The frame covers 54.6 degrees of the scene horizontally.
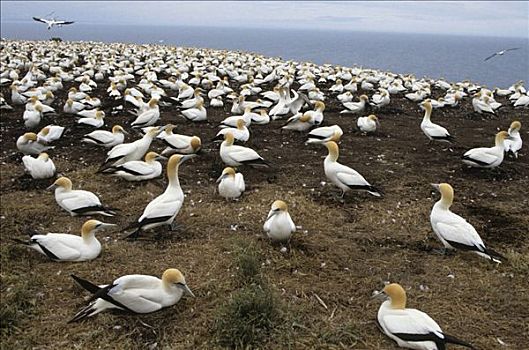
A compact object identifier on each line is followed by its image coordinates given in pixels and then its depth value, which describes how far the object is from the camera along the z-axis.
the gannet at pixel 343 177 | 7.40
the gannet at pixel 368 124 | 11.68
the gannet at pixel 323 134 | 10.08
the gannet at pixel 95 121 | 11.20
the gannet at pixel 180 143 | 9.20
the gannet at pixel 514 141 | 9.59
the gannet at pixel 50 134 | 9.89
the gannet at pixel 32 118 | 11.74
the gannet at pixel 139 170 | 8.04
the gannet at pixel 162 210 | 6.17
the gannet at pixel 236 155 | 8.53
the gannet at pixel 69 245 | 5.67
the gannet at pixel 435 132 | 10.34
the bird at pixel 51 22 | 17.65
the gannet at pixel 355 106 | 13.92
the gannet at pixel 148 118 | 11.40
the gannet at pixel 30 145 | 9.59
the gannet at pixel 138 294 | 4.38
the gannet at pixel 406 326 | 4.09
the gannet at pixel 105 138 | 9.73
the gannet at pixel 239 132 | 9.97
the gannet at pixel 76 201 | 6.84
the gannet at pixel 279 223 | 5.80
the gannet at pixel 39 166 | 8.30
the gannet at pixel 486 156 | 8.58
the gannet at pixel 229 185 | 7.31
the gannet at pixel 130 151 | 8.55
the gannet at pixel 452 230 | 5.64
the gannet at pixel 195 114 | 12.55
